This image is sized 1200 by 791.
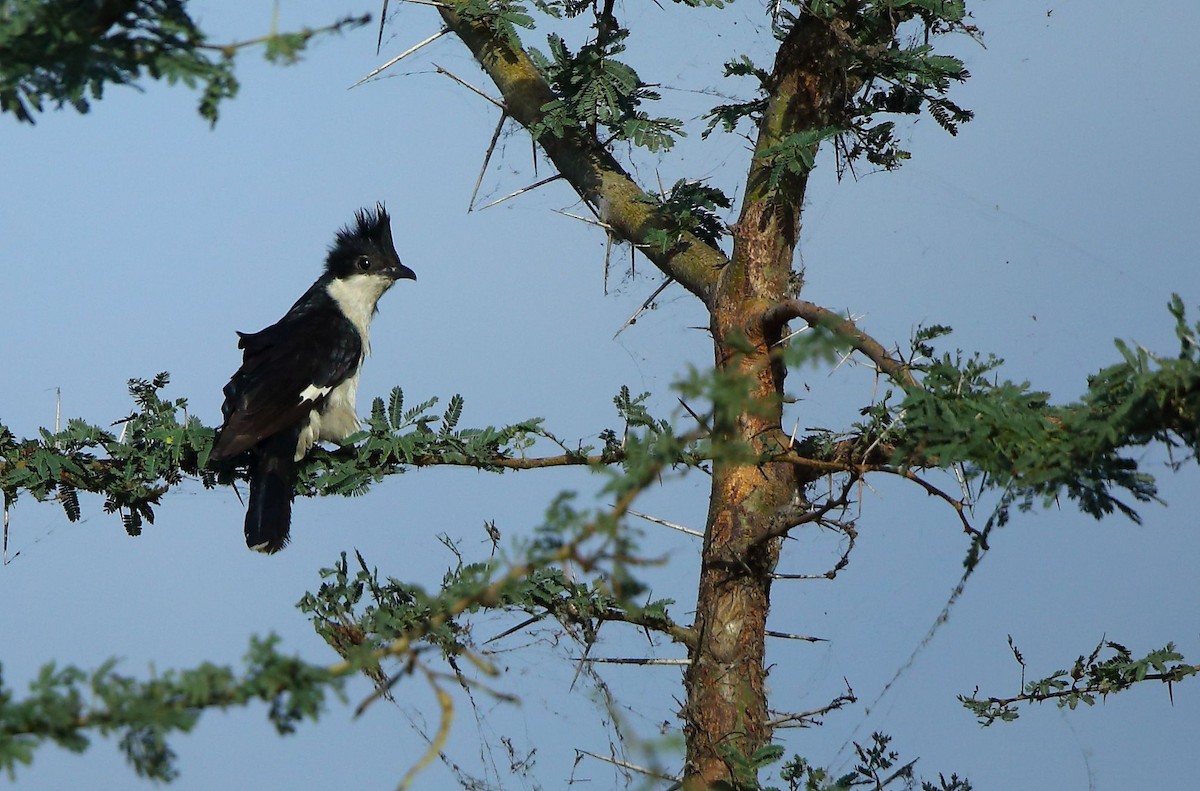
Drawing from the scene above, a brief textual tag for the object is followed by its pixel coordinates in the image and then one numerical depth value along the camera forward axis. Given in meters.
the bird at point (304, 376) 11.03
